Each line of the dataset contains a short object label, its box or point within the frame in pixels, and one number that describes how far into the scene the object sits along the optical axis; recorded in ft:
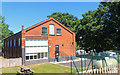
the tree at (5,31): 171.22
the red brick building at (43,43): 77.66
